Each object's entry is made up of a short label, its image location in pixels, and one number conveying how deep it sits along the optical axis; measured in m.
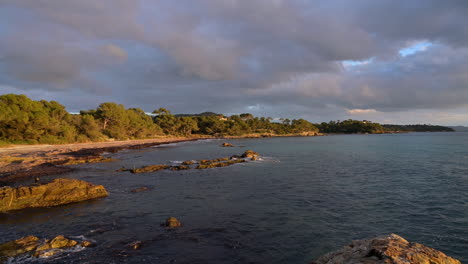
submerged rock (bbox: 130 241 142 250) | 10.34
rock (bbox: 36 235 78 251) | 9.77
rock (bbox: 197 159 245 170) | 33.56
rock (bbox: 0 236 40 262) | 9.31
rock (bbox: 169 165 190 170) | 32.03
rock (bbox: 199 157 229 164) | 37.50
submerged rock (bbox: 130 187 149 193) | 20.36
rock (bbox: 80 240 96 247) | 10.41
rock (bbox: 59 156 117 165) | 34.88
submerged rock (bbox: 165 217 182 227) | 12.81
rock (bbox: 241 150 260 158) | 44.84
